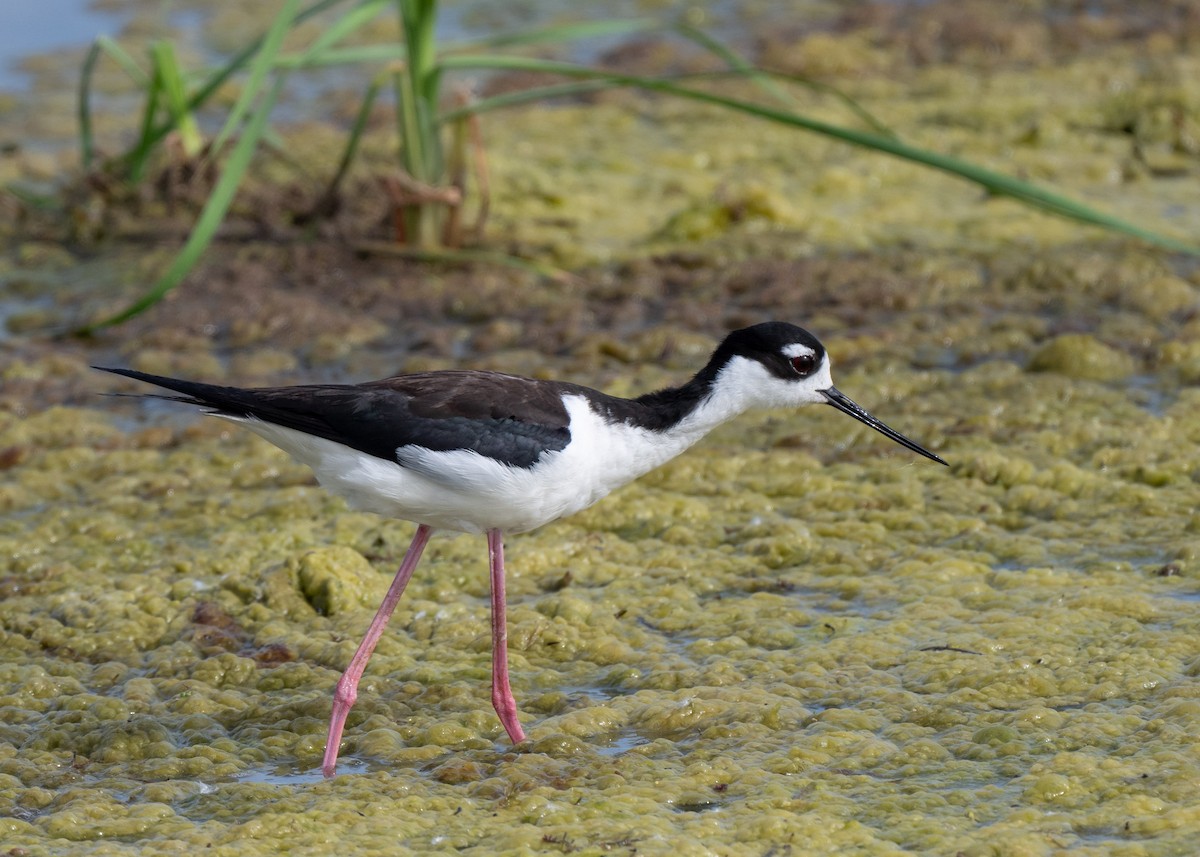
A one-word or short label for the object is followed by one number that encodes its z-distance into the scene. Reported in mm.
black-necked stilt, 6500
